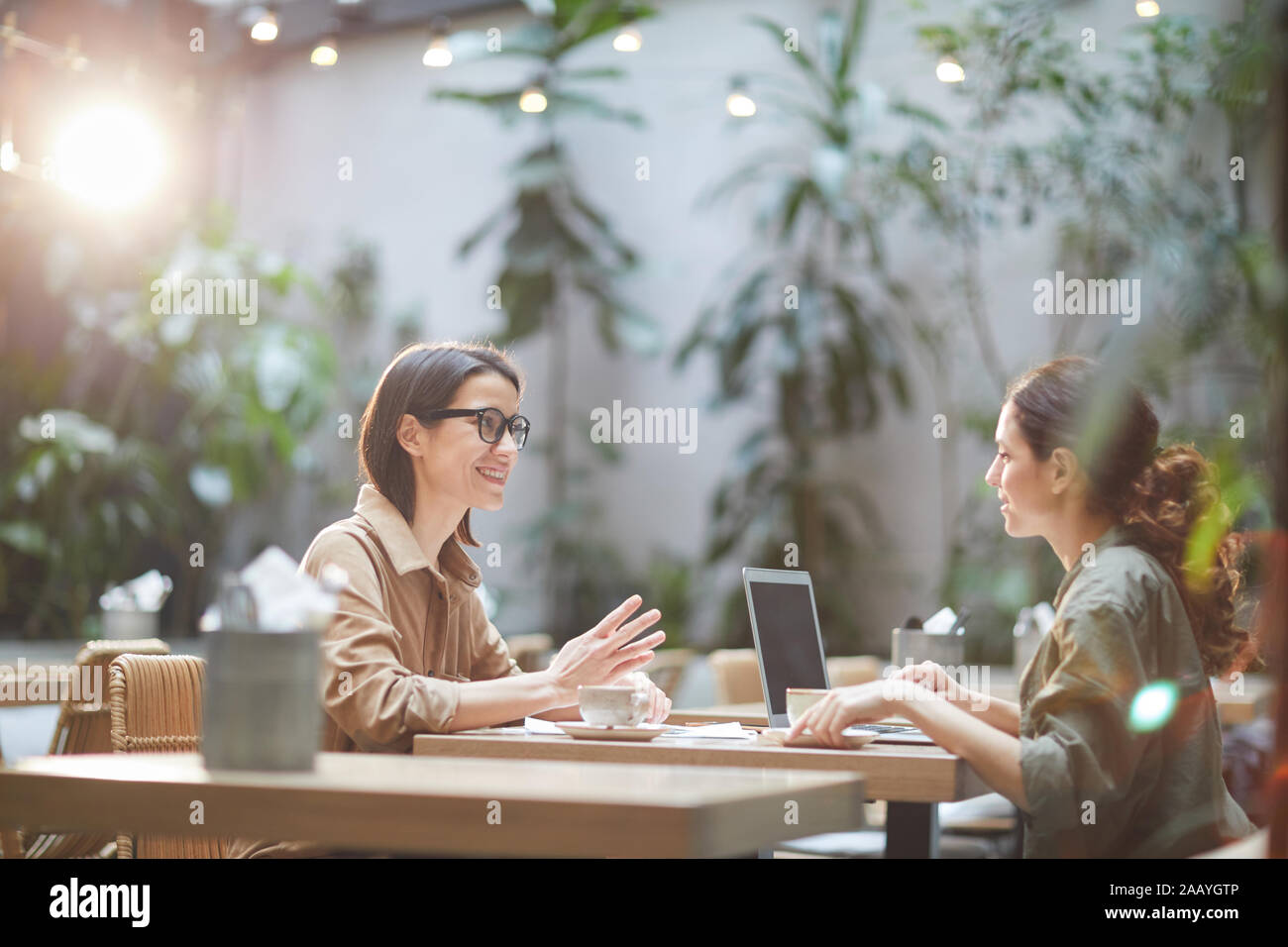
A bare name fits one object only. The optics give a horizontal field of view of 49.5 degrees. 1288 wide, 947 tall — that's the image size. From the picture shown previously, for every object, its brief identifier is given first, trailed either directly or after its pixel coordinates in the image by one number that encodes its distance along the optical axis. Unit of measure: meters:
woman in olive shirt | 1.75
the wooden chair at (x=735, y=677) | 3.90
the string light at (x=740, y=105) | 5.81
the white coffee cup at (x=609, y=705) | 1.97
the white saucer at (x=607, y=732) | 1.94
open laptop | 2.19
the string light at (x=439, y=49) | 5.39
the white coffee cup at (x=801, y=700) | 2.00
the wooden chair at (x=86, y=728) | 2.38
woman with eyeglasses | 1.96
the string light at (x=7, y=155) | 3.60
